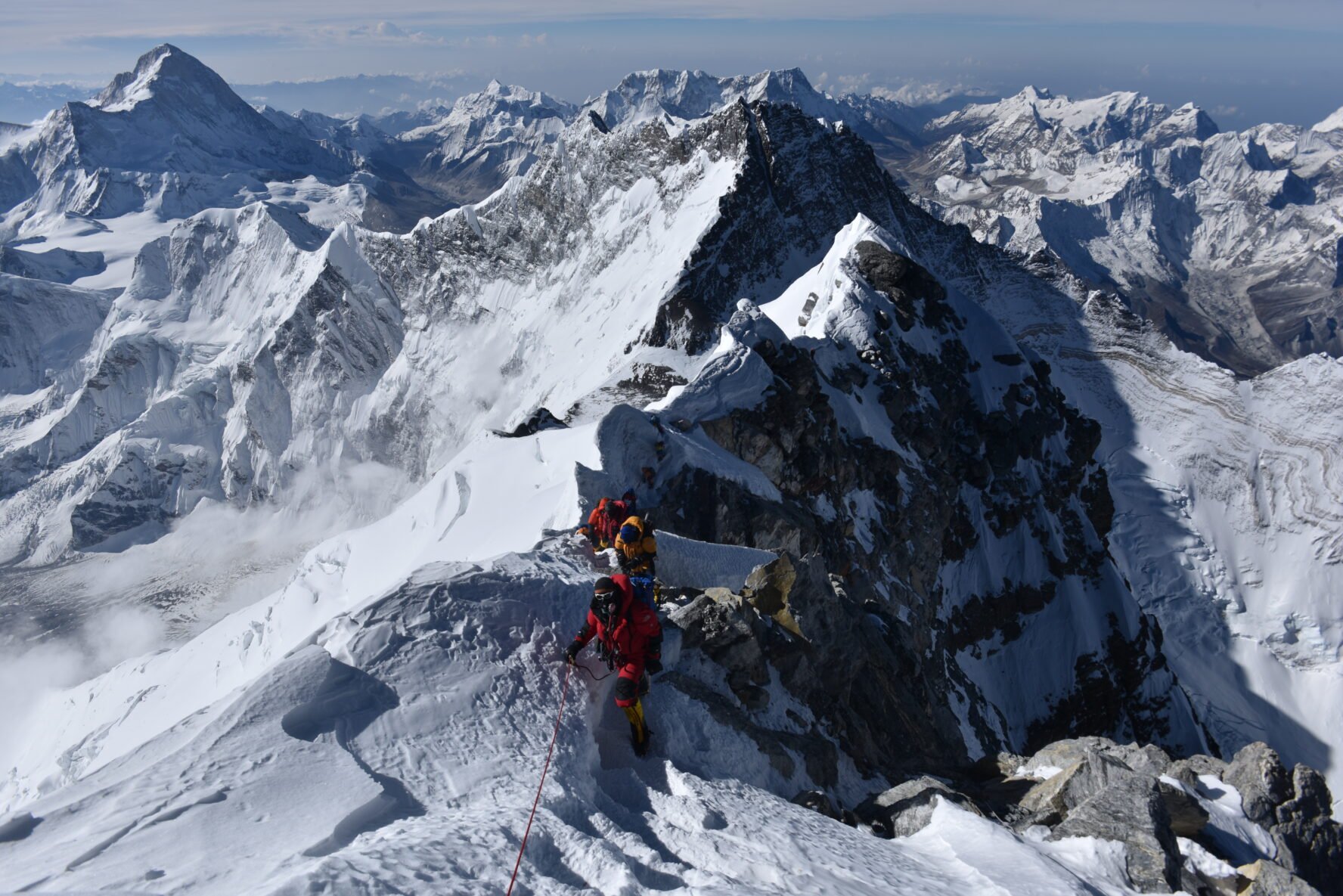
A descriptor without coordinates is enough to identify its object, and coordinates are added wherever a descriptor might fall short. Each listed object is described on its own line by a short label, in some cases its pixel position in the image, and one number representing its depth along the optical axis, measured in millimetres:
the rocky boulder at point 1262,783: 12859
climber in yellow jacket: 14375
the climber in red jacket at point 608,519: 17078
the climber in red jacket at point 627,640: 11383
